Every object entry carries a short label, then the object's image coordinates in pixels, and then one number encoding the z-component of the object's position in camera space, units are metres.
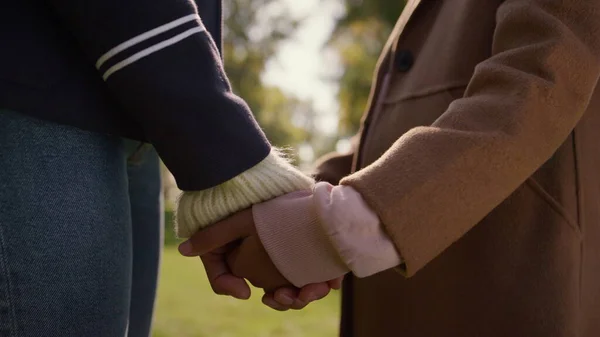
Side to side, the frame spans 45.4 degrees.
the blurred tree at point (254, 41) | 25.92
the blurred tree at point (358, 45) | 15.80
